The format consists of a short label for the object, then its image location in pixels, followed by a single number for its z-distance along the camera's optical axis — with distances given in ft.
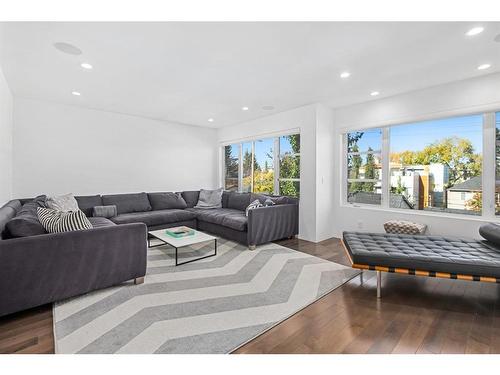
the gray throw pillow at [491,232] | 8.12
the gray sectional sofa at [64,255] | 6.25
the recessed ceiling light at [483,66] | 9.12
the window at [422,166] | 10.90
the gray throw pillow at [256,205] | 13.24
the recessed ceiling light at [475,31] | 6.81
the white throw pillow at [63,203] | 12.07
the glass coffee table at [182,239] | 10.50
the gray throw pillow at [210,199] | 18.30
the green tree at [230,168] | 21.08
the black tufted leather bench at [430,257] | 6.93
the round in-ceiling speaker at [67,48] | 7.67
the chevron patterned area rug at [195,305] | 5.57
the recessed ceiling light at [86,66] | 9.06
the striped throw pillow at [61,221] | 7.19
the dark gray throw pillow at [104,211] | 13.99
